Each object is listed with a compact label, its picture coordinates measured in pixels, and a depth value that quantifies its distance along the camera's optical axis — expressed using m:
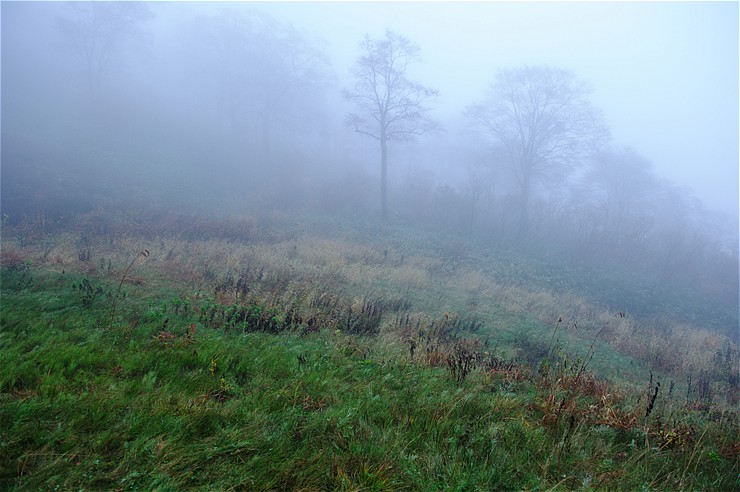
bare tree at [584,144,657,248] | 33.06
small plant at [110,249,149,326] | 4.62
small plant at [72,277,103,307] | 5.14
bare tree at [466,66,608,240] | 26.53
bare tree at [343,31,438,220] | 24.16
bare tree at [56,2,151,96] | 30.98
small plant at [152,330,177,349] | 3.98
